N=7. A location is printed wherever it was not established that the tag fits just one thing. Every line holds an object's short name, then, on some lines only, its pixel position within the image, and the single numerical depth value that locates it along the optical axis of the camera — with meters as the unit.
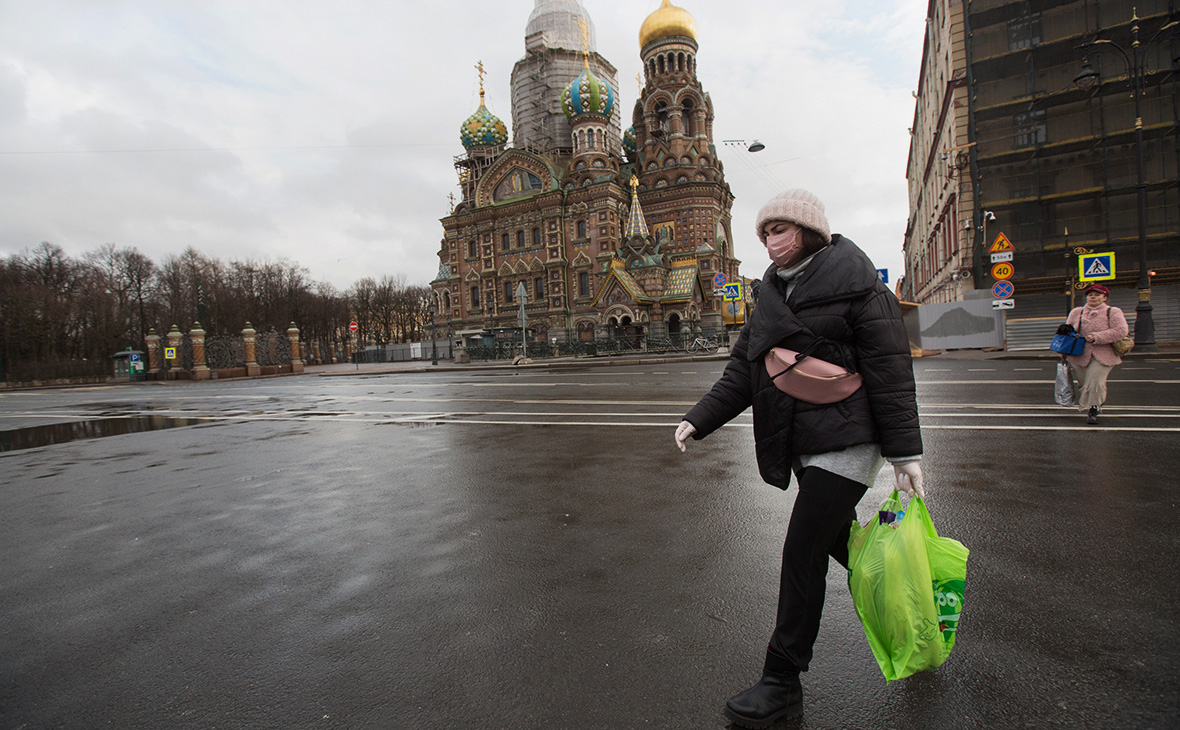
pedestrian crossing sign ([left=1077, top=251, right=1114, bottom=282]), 17.42
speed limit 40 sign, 20.73
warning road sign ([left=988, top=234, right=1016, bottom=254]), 20.92
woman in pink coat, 6.99
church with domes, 43.72
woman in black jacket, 2.20
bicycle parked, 35.53
